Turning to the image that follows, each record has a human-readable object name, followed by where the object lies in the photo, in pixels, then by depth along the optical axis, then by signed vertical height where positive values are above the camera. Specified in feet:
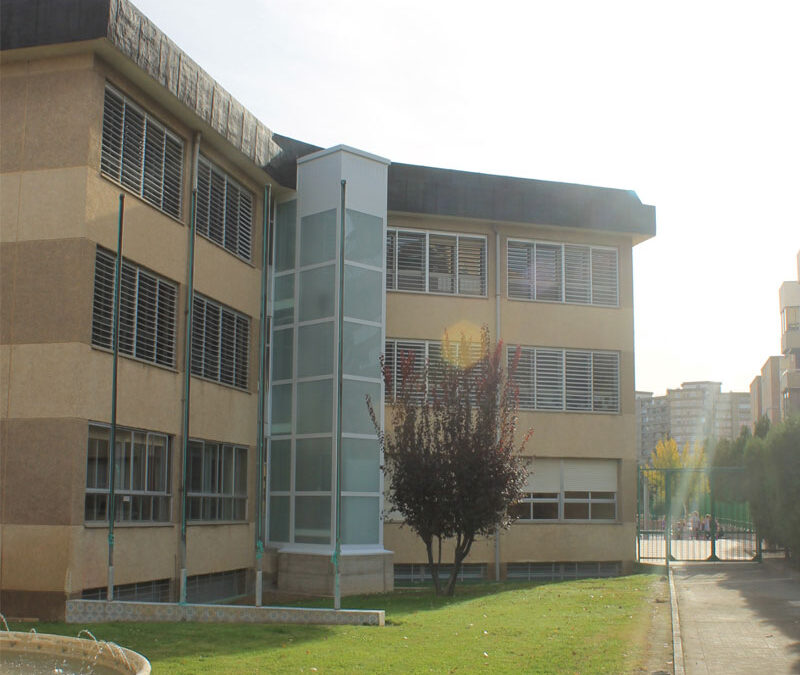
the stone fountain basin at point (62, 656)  29.40 -5.90
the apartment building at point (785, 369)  201.77 +23.40
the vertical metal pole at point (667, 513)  78.79 -3.50
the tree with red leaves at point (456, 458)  59.52 +0.51
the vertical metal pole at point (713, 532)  84.99 -5.26
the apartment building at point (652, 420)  640.58 +31.80
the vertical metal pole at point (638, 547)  84.74 -6.59
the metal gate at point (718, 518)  85.35 -4.58
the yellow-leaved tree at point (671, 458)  221.25 +2.92
